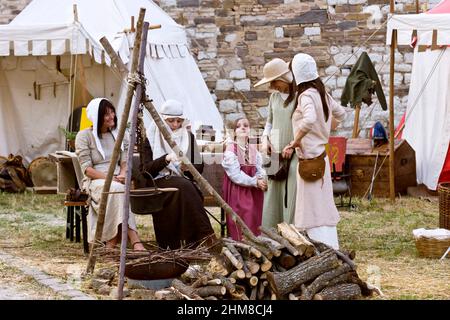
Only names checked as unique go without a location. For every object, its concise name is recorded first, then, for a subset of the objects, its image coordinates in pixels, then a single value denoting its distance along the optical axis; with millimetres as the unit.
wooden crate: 10398
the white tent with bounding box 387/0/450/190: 10656
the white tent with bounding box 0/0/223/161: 11344
